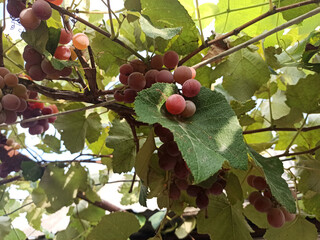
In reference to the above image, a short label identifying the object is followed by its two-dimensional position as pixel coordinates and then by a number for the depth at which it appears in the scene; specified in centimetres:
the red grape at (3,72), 49
